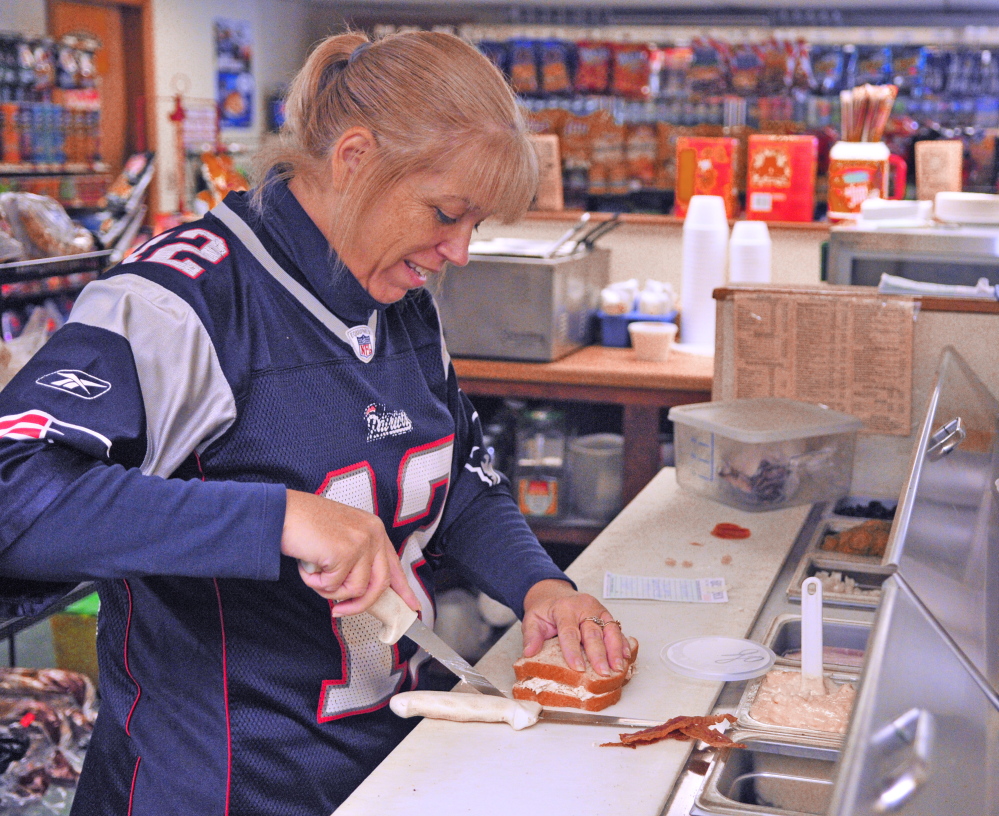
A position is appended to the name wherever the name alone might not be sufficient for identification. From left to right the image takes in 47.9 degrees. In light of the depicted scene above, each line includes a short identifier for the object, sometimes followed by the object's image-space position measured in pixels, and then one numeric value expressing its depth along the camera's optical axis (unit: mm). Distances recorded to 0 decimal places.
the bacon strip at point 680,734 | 1364
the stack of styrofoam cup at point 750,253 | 3582
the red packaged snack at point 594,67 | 7551
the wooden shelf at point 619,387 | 3293
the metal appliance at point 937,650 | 745
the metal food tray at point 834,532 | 2078
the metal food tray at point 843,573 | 1883
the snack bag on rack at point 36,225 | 2869
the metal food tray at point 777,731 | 1367
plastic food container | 2316
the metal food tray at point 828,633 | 1780
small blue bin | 3707
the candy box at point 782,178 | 3992
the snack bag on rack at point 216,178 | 6691
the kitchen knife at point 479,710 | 1419
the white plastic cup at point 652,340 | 3439
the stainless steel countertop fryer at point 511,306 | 3377
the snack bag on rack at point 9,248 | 2633
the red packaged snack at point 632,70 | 7477
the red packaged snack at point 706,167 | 3980
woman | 1257
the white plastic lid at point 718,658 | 1563
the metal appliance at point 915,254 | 2695
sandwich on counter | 1470
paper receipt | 1898
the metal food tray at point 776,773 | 1346
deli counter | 866
